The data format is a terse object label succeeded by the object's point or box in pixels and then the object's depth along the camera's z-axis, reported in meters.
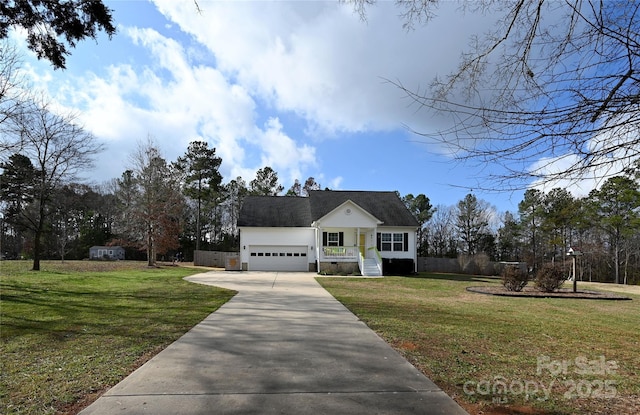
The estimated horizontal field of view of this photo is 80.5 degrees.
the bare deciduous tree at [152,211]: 30.02
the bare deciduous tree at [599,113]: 2.73
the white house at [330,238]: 26.45
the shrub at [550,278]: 15.44
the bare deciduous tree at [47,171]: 20.97
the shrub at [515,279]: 15.29
